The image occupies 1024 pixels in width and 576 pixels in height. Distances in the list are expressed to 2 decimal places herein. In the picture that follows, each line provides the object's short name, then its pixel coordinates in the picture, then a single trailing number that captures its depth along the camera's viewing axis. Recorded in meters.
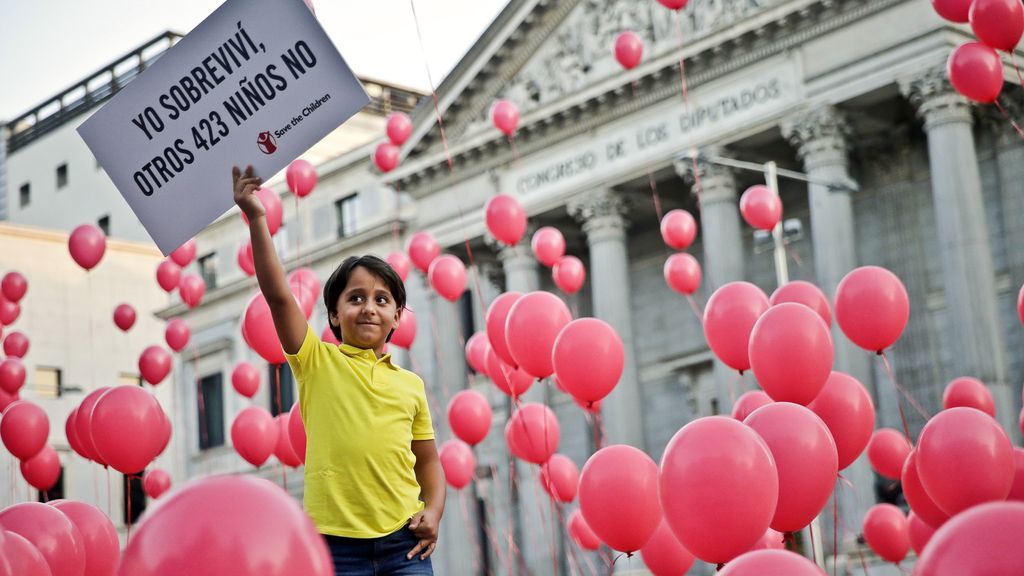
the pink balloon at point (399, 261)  17.28
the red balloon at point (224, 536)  3.43
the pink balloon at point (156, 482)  17.89
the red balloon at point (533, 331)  11.52
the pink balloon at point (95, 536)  7.57
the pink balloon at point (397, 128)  17.67
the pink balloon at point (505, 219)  15.79
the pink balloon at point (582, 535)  13.43
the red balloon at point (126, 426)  10.54
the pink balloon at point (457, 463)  15.28
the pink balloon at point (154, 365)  18.25
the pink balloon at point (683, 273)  17.31
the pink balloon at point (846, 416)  9.38
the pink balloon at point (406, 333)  14.19
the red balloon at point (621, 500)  9.30
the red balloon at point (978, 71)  12.05
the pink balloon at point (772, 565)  4.26
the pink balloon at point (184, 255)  17.83
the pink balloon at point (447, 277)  16.06
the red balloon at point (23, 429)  14.16
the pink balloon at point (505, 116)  19.03
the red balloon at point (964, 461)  8.29
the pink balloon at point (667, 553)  9.78
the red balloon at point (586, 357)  10.98
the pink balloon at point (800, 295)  11.92
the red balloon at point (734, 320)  11.08
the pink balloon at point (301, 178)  15.20
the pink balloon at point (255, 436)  14.31
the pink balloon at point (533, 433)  13.38
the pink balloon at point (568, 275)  17.22
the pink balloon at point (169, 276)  19.46
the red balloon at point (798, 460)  7.43
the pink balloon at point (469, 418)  15.30
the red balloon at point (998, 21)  10.66
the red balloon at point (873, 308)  11.20
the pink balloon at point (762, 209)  16.59
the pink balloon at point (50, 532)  6.34
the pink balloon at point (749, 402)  10.20
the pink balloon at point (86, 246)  18.09
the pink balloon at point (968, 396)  13.01
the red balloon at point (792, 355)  9.15
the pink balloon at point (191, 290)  19.16
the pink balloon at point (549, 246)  16.86
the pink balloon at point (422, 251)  17.58
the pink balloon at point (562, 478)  14.73
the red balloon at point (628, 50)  18.31
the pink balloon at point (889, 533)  13.55
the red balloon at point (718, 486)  6.61
